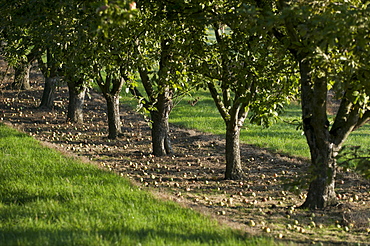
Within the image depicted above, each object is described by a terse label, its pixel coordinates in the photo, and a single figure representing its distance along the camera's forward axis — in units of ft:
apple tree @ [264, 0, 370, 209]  39.99
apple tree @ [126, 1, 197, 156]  65.51
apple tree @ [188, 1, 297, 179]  60.44
